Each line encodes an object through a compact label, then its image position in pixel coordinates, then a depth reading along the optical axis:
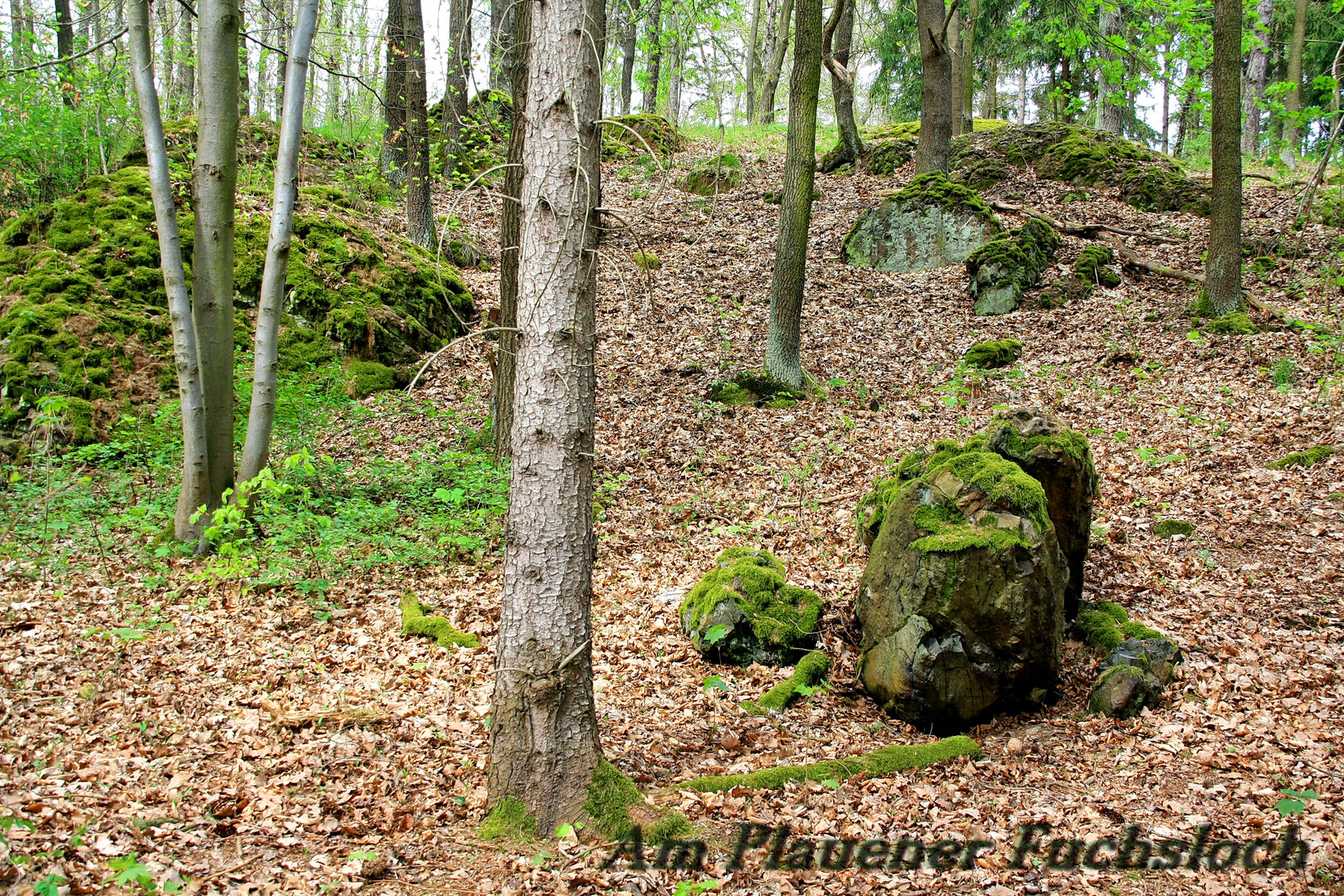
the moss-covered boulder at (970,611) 5.03
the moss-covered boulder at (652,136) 17.94
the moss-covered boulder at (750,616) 5.82
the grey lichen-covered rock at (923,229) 14.02
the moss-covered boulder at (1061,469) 5.96
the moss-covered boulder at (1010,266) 12.66
